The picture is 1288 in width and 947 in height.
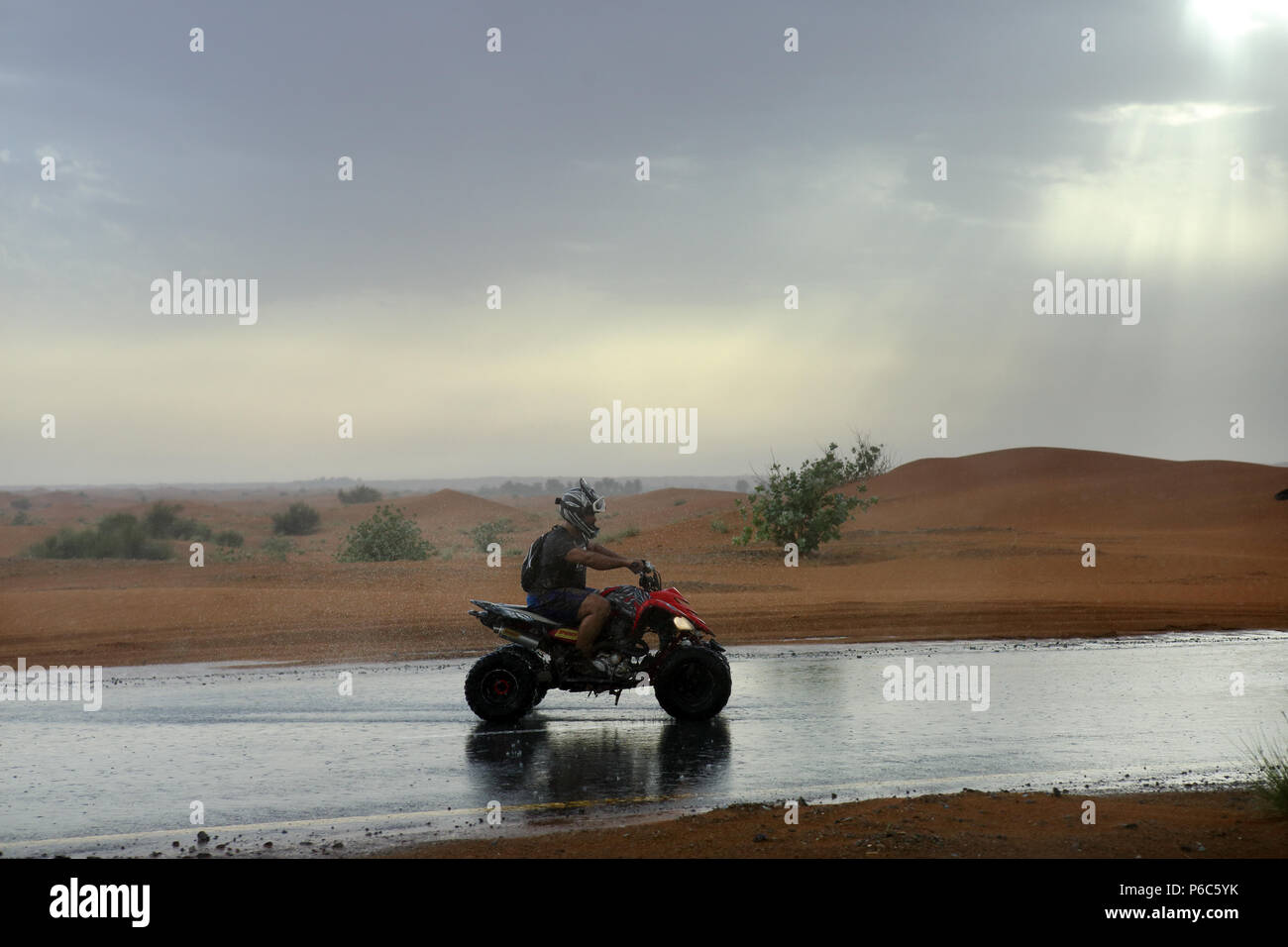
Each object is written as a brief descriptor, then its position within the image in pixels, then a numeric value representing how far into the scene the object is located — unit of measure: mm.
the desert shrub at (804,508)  36188
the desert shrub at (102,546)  41875
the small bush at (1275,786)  7582
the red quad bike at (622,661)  11727
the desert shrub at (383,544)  39125
